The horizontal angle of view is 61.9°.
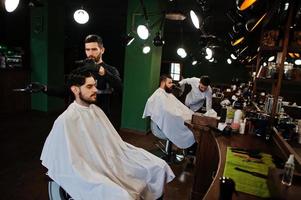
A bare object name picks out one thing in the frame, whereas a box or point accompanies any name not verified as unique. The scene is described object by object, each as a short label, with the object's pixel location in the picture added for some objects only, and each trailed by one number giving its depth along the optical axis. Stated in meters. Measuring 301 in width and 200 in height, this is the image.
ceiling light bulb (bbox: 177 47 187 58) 6.54
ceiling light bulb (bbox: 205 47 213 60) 6.18
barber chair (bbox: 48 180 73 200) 1.52
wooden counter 2.10
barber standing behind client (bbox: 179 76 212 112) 4.19
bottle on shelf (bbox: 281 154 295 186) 1.10
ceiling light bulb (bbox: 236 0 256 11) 1.44
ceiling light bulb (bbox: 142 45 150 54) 4.48
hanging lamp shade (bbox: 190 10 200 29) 2.89
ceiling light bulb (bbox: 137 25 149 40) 3.91
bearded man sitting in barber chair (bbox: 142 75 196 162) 3.23
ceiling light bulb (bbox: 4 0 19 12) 1.97
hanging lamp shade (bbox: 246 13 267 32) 2.22
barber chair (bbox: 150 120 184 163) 3.33
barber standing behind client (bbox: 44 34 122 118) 2.08
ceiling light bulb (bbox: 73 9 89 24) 3.36
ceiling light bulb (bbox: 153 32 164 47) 4.28
